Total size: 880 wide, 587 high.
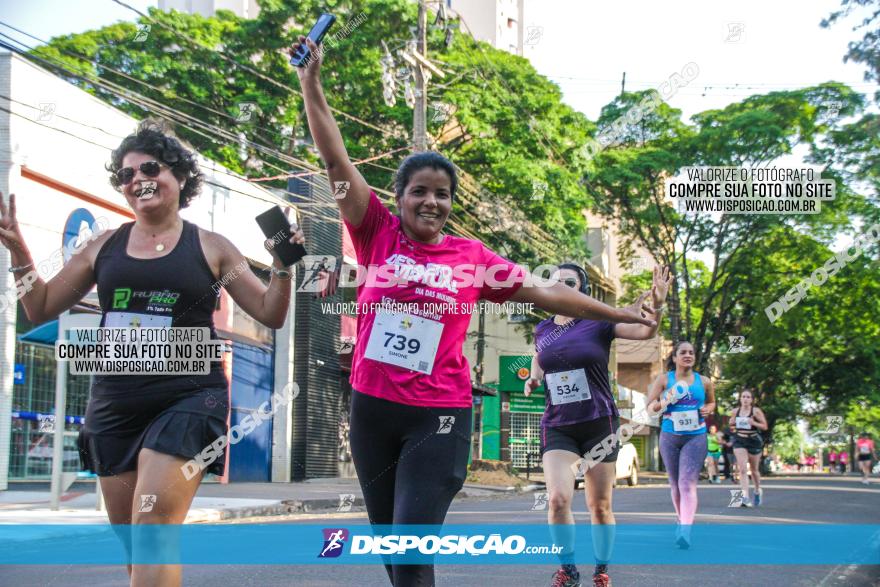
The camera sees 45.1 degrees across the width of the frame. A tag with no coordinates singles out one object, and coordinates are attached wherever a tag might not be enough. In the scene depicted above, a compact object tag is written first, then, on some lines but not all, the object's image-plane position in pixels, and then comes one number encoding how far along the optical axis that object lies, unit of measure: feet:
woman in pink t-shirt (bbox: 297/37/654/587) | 13.05
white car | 90.02
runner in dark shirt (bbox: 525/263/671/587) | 21.21
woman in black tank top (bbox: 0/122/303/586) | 12.19
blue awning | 46.93
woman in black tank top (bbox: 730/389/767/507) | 54.90
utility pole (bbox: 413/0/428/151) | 67.67
